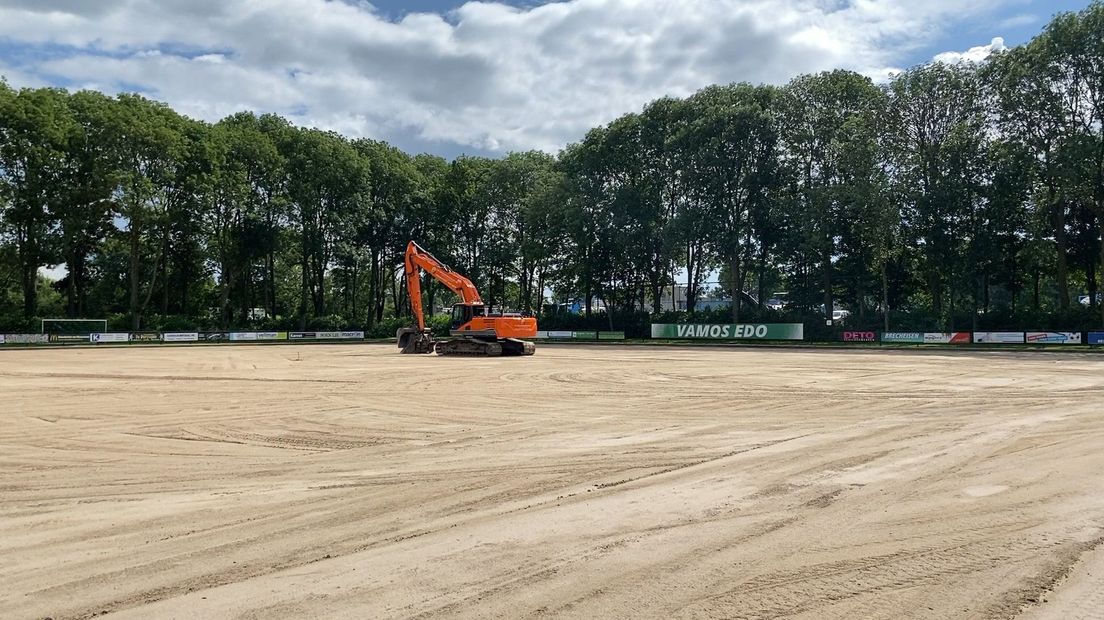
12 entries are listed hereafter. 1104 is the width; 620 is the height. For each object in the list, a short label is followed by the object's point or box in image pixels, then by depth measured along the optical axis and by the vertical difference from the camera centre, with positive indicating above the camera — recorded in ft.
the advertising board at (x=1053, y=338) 135.09 -3.35
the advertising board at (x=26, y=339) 186.39 -4.83
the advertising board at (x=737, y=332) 169.89 -2.77
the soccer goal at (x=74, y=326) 192.03 -1.52
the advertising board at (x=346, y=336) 225.35 -4.87
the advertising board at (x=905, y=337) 151.02 -3.55
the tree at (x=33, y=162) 185.16 +41.14
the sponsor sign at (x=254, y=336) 212.84 -4.72
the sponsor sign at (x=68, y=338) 190.60 -4.64
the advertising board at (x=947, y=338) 144.97 -3.67
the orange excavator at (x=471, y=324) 123.34 -0.62
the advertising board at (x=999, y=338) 139.33 -3.48
